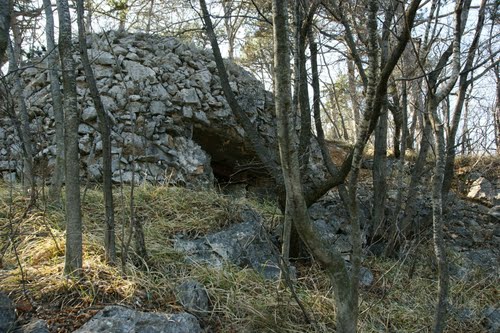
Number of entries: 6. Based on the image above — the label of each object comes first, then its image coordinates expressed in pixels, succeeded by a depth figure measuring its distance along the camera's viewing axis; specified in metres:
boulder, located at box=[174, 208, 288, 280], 3.43
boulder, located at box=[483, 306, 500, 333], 3.26
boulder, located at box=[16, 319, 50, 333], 2.21
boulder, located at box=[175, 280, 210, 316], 2.65
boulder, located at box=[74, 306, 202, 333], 2.27
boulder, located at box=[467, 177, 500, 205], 5.85
